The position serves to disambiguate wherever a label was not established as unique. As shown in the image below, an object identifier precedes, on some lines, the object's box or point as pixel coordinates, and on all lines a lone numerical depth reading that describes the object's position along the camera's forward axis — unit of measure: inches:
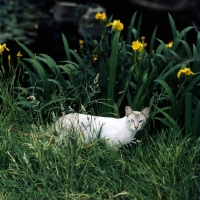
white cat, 163.8
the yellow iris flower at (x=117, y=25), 189.2
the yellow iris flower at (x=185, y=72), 177.6
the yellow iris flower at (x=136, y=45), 181.5
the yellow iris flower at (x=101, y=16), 190.7
